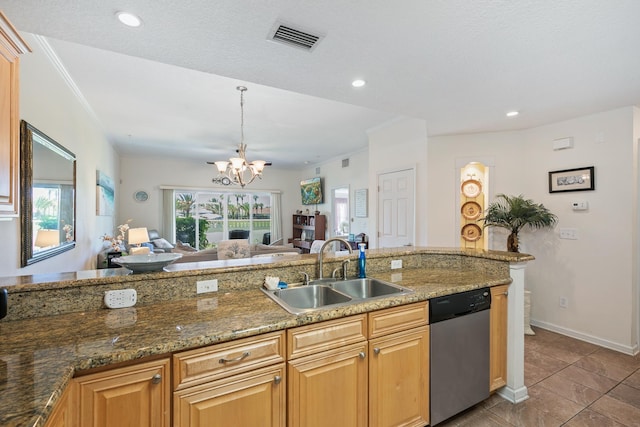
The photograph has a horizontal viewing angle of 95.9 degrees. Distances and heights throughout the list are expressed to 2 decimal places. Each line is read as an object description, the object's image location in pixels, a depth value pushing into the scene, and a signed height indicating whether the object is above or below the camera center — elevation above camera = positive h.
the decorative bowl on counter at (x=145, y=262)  1.60 -0.29
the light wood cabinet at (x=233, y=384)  1.14 -0.72
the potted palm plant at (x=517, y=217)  3.30 -0.08
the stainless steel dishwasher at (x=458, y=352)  1.80 -0.92
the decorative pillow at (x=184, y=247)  5.61 -0.73
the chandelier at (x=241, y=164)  3.53 +0.71
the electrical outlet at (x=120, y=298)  1.49 -0.45
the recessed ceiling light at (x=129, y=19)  1.46 +1.00
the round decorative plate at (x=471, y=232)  4.10 -0.31
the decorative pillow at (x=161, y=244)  6.08 -0.70
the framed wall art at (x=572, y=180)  3.06 +0.34
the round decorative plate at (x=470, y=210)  4.18 +0.01
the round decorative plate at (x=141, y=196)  6.87 +0.36
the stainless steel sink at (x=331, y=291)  1.81 -0.54
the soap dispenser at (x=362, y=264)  2.16 -0.41
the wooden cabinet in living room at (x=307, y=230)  7.12 -0.50
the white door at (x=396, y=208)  4.03 +0.04
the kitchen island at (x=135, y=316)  0.90 -0.50
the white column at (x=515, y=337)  2.11 -0.93
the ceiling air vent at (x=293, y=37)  1.62 +1.02
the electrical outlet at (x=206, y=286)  1.71 -0.45
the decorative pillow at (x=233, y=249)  4.28 -0.58
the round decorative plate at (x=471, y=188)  4.27 +0.34
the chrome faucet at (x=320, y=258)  2.02 -0.33
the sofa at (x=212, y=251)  4.26 -0.67
